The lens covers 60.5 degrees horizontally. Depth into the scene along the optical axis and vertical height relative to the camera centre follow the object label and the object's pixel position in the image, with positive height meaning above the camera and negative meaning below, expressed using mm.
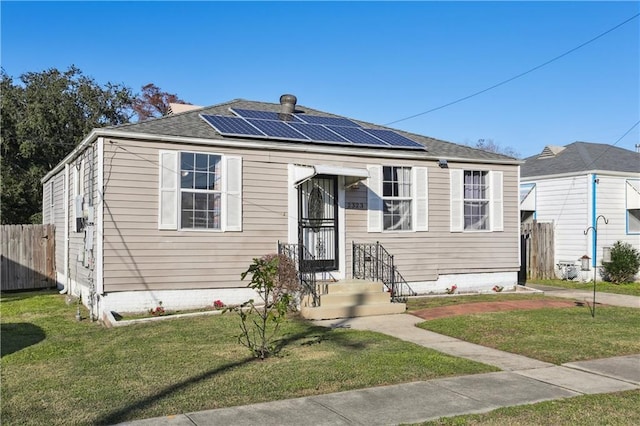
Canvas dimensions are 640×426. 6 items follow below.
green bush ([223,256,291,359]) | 6938 -1147
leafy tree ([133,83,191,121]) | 33375 +7596
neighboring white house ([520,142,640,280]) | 17328 +687
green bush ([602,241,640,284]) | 16672 -1240
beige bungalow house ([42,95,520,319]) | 10594 +337
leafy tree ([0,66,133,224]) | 24141 +4304
